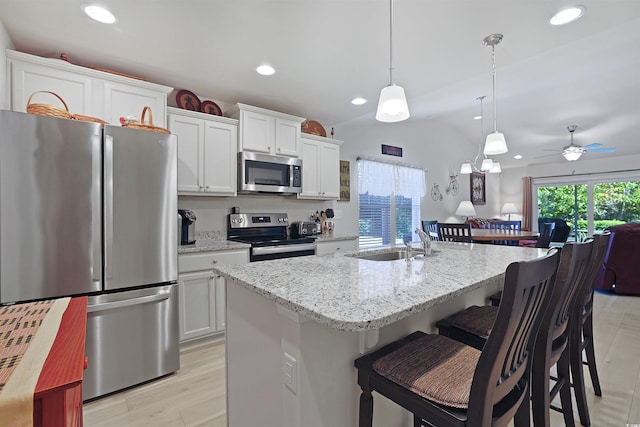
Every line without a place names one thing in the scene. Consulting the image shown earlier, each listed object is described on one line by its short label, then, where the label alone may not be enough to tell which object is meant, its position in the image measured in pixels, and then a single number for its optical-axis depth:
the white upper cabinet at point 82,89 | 2.14
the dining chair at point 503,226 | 5.55
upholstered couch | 3.99
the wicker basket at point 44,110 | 1.85
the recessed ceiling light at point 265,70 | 2.69
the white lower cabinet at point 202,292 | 2.60
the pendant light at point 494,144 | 2.76
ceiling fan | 5.23
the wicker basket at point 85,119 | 1.95
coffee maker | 2.77
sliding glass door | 6.60
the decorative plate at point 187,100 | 3.07
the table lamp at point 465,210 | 6.15
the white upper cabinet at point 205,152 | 2.92
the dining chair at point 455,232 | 3.55
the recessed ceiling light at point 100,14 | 1.89
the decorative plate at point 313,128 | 3.98
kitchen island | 0.96
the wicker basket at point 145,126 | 2.15
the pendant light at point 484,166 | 4.46
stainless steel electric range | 2.99
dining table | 4.00
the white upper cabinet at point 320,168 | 3.79
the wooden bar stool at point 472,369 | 0.81
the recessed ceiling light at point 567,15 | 2.03
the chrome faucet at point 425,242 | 1.94
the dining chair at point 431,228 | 4.80
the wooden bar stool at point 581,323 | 1.58
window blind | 4.86
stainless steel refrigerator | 1.73
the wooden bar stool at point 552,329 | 1.21
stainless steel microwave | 3.24
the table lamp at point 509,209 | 7.71
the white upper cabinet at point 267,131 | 3.24
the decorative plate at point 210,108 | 3.24
